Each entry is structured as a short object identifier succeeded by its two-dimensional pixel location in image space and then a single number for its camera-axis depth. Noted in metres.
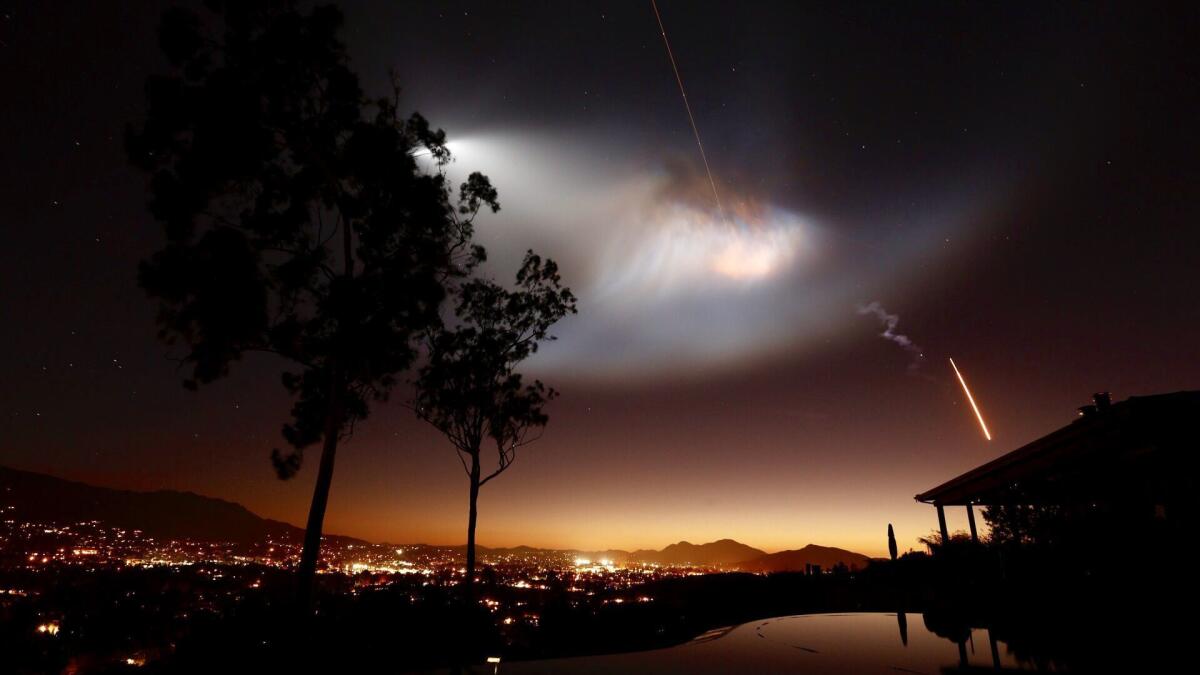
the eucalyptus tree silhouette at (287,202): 13.26
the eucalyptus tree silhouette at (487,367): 21.81
